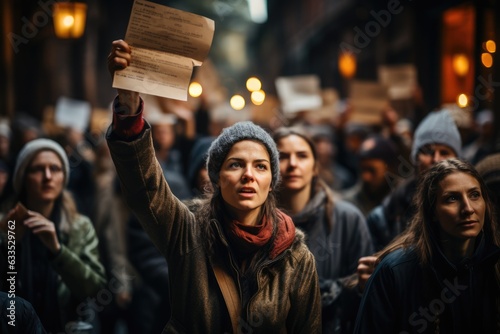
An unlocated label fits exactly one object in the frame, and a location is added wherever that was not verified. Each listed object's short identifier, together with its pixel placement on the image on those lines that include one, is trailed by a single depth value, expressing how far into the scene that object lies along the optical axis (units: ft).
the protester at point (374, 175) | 22.80
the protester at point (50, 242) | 15.43
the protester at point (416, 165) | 17.93
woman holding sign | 12.25
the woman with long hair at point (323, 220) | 16.17
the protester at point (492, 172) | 16.62
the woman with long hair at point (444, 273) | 12.41
